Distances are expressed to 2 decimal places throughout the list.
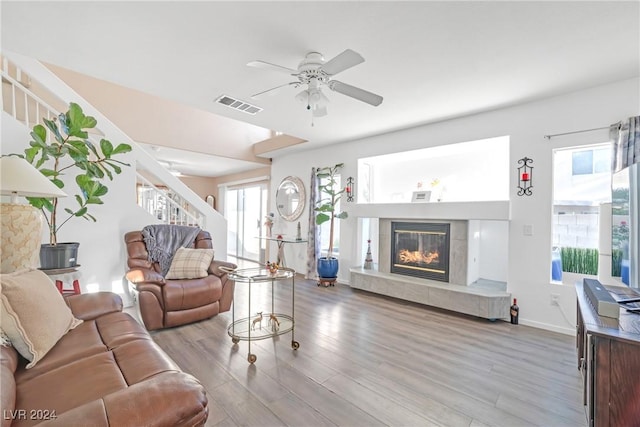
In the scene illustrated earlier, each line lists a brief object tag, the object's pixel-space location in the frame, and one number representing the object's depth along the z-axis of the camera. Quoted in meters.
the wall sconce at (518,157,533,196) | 3.32
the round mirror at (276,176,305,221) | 6.07
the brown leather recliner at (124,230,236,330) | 2.90
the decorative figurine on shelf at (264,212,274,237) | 6.67
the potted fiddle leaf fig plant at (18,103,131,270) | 2.61
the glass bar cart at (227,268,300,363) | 2.58
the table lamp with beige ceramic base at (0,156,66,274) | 1.89
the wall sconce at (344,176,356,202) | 5.14
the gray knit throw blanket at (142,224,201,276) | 3.46
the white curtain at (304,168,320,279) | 5.54
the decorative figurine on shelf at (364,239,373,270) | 4.95
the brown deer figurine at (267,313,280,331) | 2.85
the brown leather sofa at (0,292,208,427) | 0.88
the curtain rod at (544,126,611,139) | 2.89
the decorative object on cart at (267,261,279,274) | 2.78
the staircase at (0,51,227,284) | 3.09
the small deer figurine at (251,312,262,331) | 2.92
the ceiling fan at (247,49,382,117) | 2.01
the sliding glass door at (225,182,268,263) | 7.55
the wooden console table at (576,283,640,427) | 1.32
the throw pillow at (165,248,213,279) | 3.34
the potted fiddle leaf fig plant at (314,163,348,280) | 5.01
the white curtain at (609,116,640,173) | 2.62
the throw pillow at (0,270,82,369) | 1.35
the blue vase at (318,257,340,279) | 4.99
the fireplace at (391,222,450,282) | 4.03
